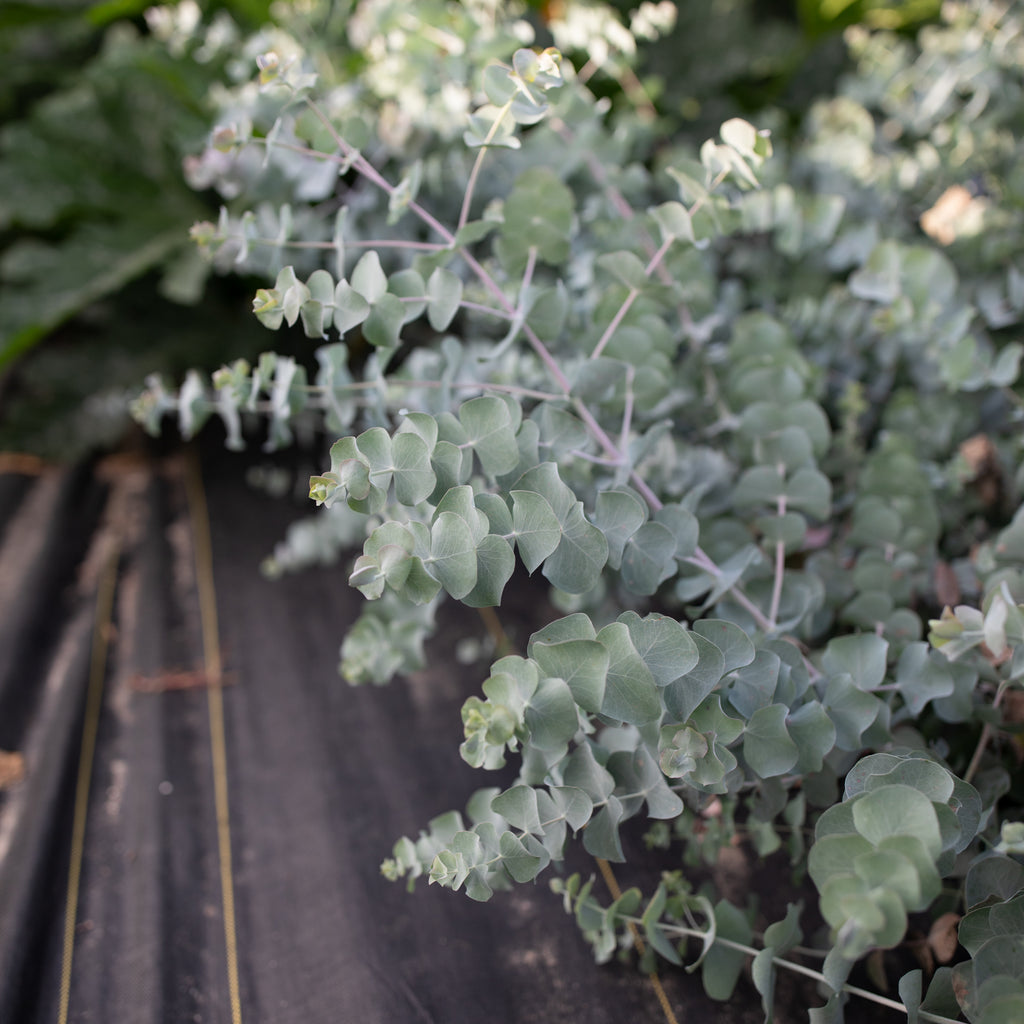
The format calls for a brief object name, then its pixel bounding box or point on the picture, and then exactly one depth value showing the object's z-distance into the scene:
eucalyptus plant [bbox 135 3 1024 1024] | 0.38
